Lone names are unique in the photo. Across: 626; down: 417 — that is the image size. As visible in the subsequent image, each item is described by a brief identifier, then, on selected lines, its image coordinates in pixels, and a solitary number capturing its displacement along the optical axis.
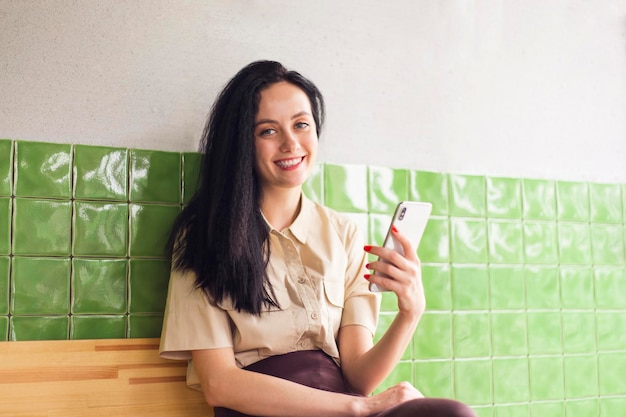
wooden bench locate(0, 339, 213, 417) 1.96
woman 1.91
